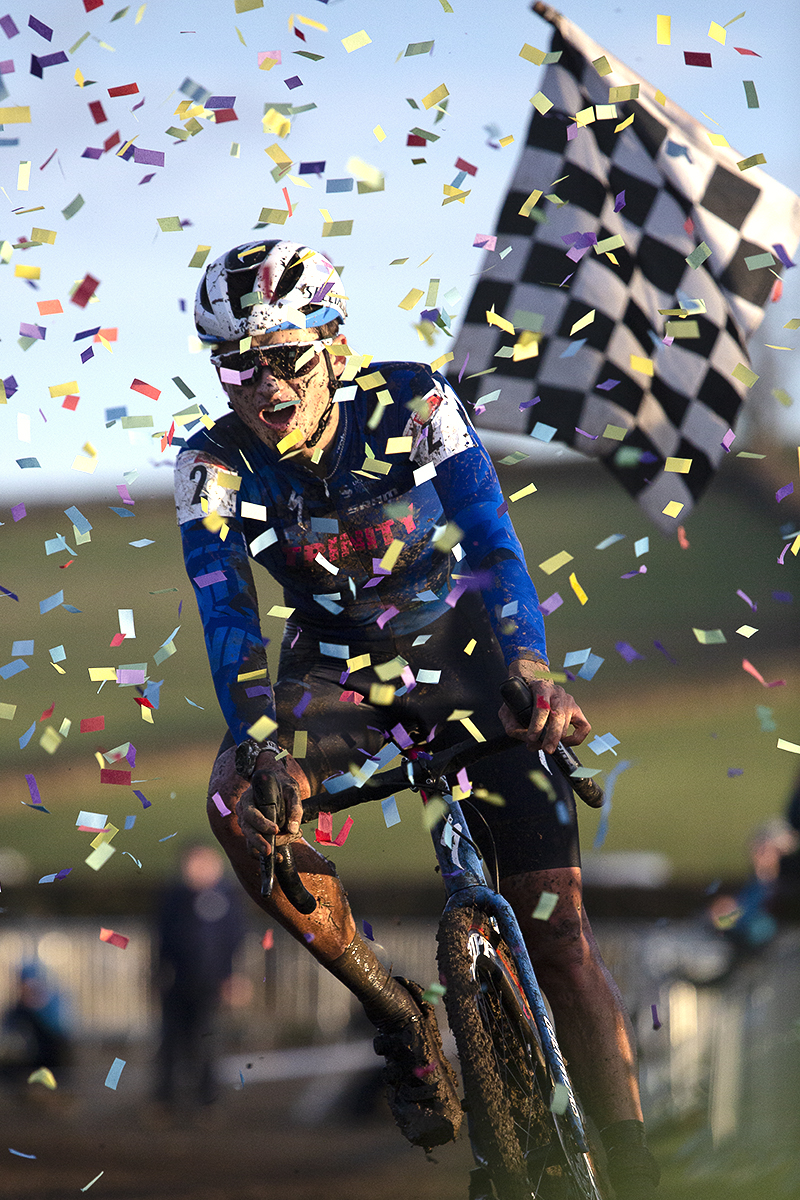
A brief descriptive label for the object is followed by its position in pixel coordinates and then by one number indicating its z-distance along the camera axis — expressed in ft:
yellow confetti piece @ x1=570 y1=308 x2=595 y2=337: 39.23
